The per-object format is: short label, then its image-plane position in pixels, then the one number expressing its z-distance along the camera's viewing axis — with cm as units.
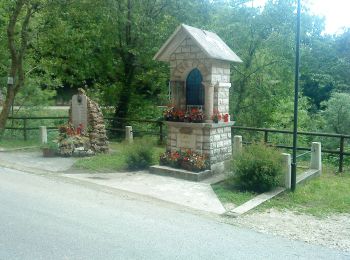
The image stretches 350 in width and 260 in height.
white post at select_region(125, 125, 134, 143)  1493
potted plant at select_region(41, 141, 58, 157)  1288
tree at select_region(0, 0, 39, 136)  1498
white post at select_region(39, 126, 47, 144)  1538
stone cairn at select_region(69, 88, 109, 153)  1352
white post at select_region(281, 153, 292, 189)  855
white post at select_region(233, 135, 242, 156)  1055
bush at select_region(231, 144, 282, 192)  835
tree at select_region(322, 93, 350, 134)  1486
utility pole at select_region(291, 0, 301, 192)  821
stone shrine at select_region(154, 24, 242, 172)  1011
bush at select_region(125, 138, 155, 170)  1088
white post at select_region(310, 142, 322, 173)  1025
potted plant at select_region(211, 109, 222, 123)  1016
